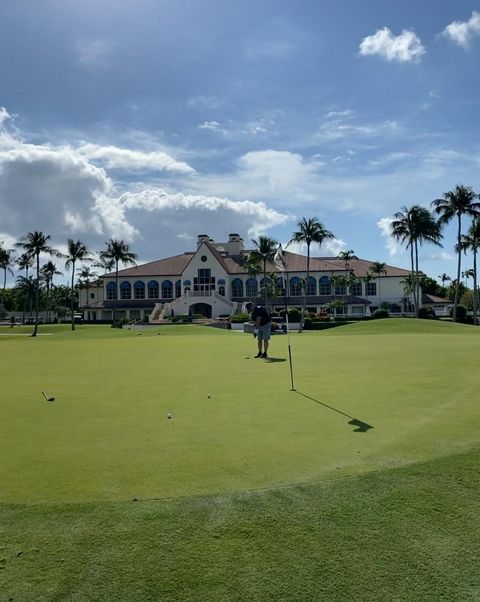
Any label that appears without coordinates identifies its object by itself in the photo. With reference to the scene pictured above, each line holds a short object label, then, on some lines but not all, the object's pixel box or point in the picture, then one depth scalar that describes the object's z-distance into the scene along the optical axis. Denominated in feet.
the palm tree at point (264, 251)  259.80
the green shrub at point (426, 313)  239.71
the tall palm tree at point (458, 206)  211.20
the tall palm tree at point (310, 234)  220.84
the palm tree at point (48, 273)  369.05
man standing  63.05
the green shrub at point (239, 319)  211.47
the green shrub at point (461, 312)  236.84
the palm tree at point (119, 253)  292.61
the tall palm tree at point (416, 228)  219.61
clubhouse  287.28
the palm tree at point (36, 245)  224.94
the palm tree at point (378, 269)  289.12
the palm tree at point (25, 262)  244.42
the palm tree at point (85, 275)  409.47
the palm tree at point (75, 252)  270.05
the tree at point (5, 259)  317.83
